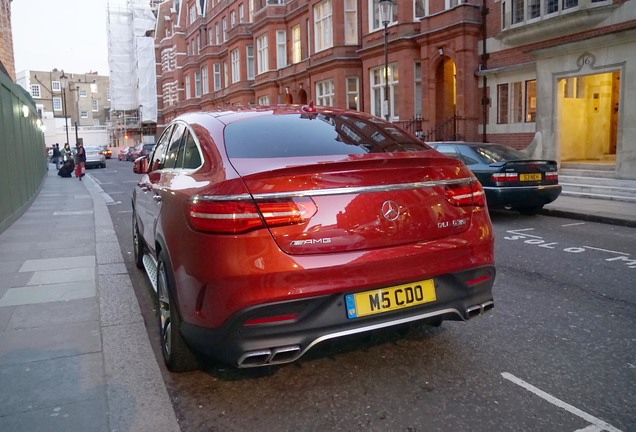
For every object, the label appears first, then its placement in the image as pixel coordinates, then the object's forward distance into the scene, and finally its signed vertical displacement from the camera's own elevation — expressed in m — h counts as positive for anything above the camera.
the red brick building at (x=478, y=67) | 15.16 +3.06
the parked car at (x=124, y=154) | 55.66 +0.43
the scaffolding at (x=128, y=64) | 71.94 +12.65
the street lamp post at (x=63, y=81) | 33.44 +4.68
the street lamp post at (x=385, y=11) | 18.13 +4.60
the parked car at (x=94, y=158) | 39.84 +0.07
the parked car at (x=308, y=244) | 3.12 -0.53
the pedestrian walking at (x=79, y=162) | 25.89 -0.15
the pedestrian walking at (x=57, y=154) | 38.19 +0.40
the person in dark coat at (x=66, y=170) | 28.25 -0.52
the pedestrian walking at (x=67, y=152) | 31.29 +0.42
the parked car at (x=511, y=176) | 10.73 -0.51
